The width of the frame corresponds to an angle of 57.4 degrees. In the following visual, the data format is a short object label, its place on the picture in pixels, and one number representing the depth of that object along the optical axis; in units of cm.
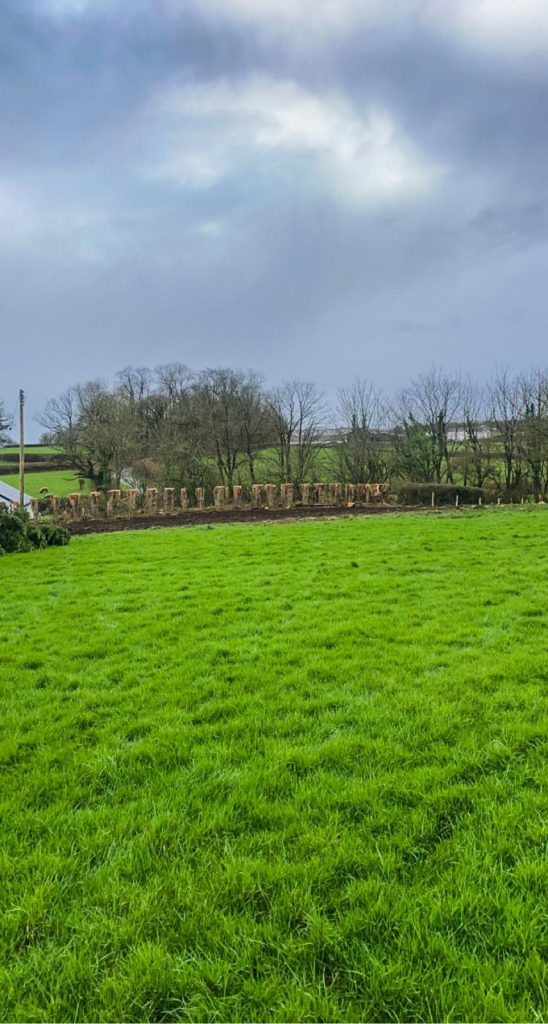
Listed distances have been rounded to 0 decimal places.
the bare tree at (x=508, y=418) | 2673
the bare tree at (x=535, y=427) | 2523
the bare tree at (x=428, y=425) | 2877
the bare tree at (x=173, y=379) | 3672
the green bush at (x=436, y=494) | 2203
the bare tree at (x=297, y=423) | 2998
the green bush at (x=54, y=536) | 1240
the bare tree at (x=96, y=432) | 2955
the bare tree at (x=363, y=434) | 2931
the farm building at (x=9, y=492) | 2612
